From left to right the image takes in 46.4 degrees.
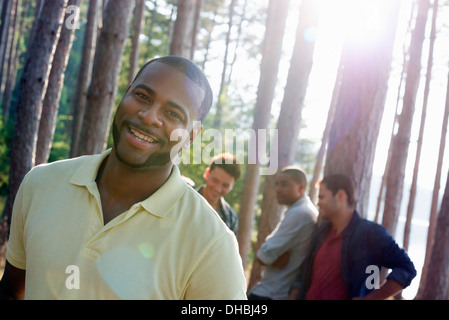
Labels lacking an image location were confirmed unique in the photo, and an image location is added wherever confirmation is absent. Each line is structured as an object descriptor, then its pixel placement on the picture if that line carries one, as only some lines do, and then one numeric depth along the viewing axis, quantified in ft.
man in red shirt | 13.29
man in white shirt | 16.03
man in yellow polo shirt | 5.14
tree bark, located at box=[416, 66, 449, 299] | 48.62
